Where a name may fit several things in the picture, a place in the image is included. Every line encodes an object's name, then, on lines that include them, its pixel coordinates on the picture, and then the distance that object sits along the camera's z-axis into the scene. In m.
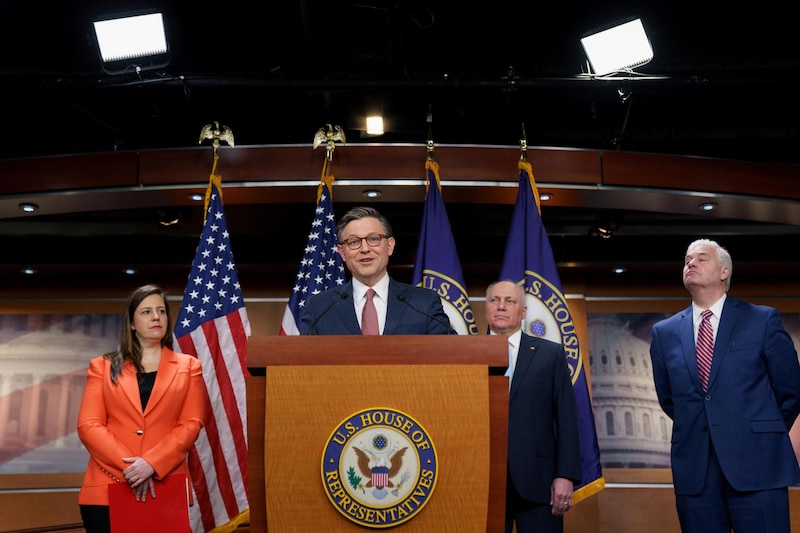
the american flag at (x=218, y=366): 4.29
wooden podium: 1.90
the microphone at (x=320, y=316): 2.53
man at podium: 2.59
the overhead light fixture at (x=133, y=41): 4.45
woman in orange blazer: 3.41
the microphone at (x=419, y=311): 2.48
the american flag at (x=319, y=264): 4.52
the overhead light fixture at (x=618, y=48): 4.57
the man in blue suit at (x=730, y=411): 3.23
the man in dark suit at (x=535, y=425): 3.35
